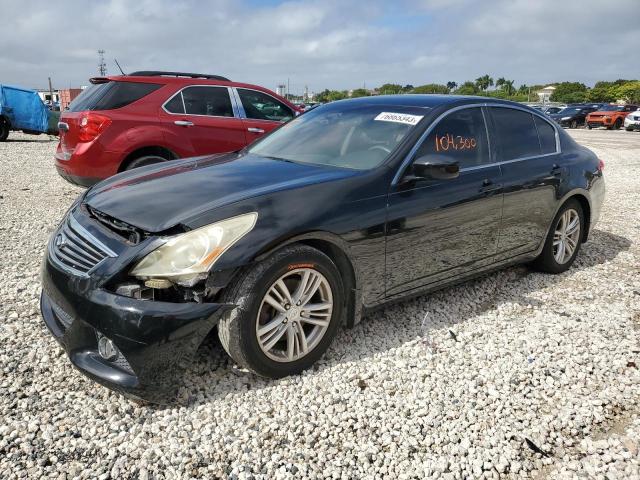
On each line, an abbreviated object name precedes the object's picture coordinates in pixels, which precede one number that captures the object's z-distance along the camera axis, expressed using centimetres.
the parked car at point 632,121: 2745
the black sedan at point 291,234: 250
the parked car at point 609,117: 2945
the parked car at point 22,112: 1831
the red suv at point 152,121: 612
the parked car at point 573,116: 3203
